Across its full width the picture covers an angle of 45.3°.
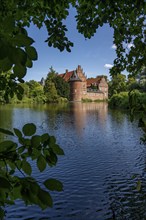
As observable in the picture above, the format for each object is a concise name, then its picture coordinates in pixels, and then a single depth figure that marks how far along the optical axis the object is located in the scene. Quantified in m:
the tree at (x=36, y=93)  61.51
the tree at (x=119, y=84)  60.65
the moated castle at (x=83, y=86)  64.38
